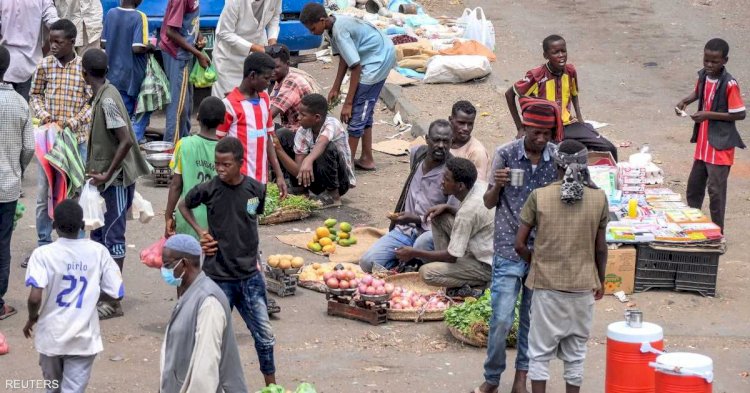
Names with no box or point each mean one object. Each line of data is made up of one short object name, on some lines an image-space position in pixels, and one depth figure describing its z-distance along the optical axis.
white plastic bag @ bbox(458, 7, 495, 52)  30.79
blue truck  24.62
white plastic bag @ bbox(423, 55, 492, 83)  27.50
